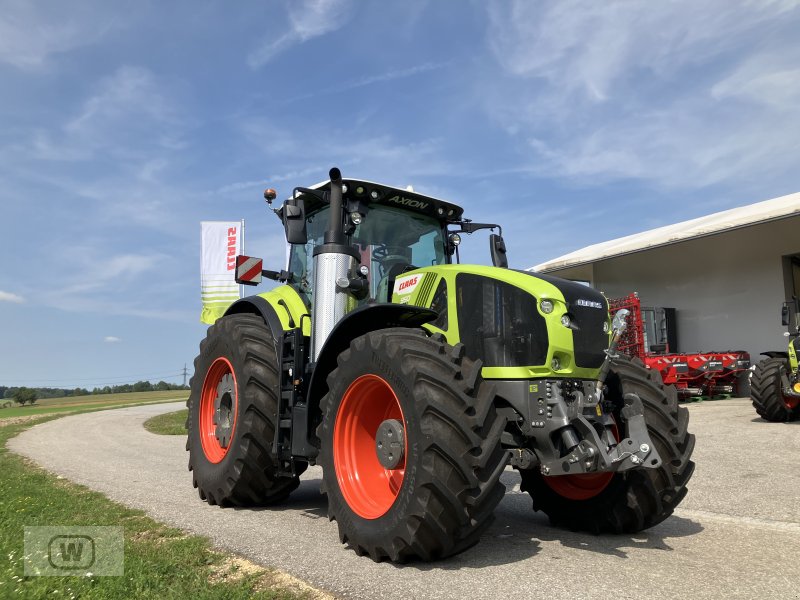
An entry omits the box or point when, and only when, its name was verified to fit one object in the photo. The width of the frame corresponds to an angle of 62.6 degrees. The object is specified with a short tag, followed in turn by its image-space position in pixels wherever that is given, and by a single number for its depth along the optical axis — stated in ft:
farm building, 60.59
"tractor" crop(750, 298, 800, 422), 39.45
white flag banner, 52.34
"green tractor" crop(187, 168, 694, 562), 12.00
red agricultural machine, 57.67
